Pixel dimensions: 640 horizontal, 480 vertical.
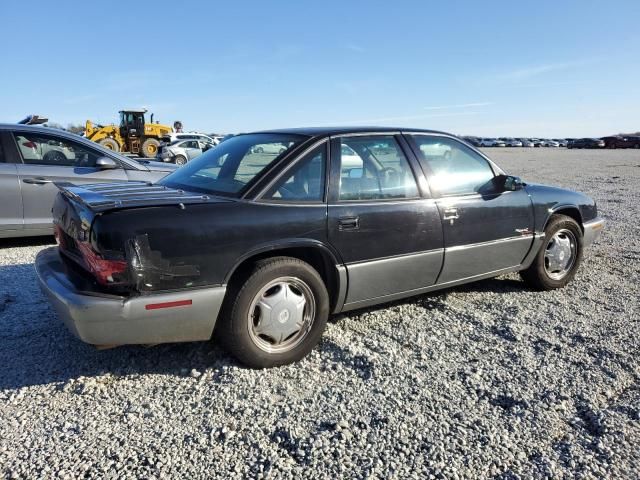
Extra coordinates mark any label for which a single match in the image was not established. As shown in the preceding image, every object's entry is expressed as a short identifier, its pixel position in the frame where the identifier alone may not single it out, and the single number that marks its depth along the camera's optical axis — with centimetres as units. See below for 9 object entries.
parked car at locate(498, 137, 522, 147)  7191
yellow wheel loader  2769
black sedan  271
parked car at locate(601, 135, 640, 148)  5306
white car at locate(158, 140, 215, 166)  2395
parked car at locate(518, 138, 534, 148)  7200
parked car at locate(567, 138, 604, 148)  5744
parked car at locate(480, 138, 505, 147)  6964
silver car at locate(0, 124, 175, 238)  591
